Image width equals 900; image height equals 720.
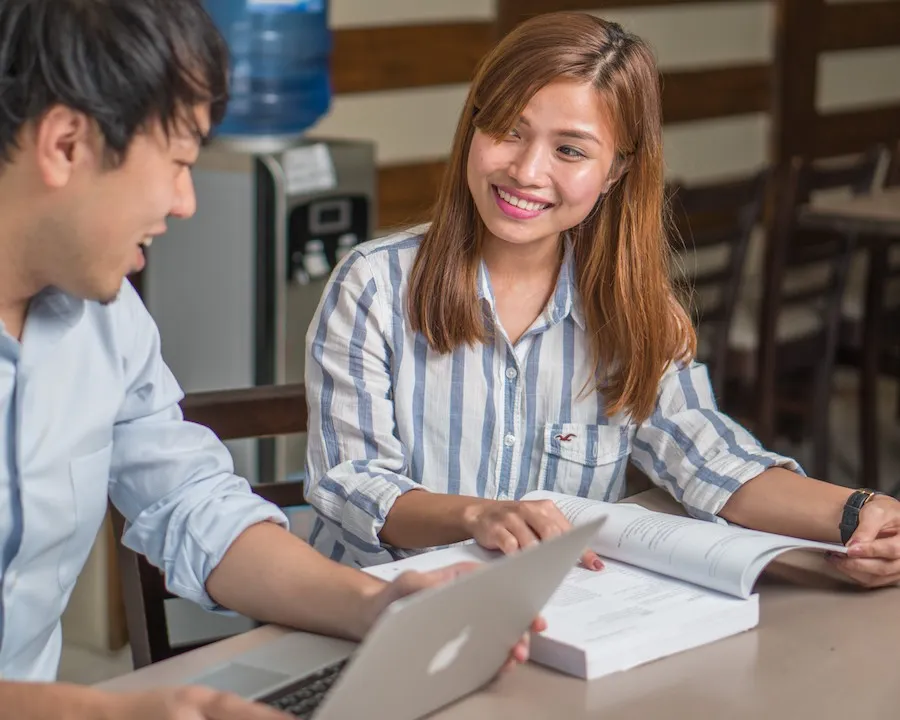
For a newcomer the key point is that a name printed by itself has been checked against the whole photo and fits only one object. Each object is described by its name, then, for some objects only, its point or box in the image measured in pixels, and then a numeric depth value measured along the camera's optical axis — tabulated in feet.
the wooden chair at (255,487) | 7.95
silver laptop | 5.84
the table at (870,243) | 13.64
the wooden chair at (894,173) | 16.77
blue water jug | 13.22
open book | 6.70
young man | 6.25
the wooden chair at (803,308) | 13.75
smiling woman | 8.20
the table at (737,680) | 6.49
